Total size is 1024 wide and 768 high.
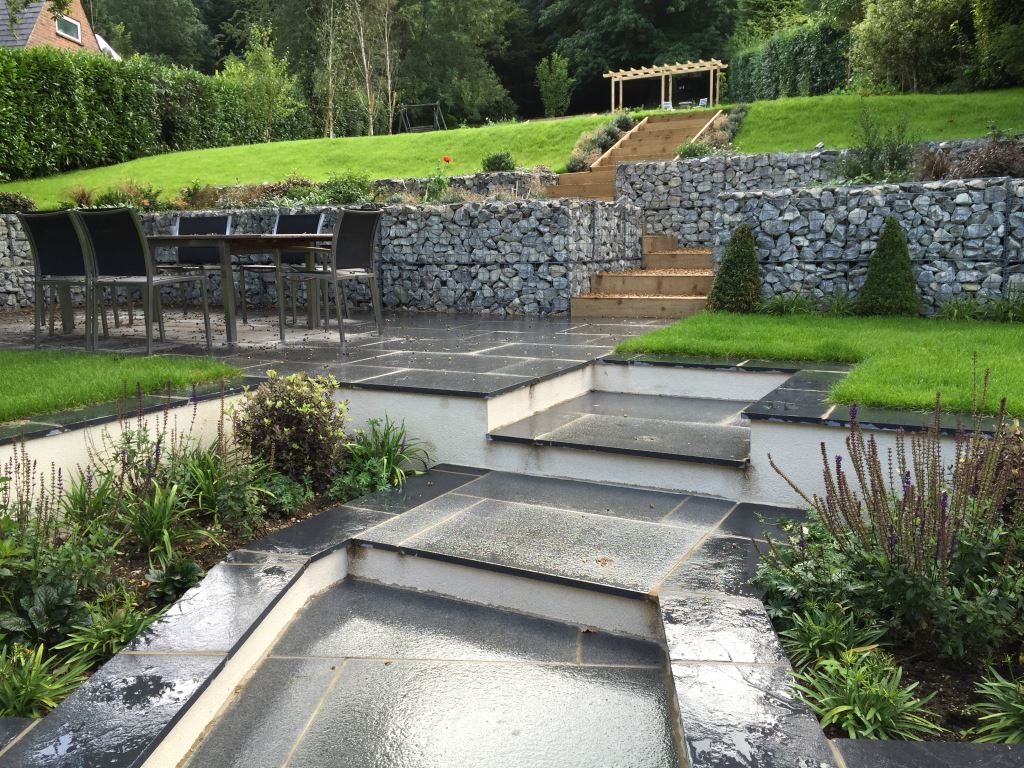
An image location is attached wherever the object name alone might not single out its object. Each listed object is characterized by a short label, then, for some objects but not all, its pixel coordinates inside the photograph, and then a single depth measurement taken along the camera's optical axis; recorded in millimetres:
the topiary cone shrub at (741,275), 7145
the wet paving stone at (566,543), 2809
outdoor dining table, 5648
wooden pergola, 17828
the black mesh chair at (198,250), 7578
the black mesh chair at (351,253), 5828
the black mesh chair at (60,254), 5566
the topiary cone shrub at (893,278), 6734
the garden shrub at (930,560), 2203
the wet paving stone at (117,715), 1865
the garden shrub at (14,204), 10800
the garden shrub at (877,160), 7930
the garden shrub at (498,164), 12633
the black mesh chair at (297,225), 7629
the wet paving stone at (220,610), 2369
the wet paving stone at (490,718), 2023
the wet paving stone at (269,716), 2059
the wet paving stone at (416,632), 2551
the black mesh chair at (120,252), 5324
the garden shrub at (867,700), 1959
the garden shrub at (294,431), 3697
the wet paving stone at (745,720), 1790
